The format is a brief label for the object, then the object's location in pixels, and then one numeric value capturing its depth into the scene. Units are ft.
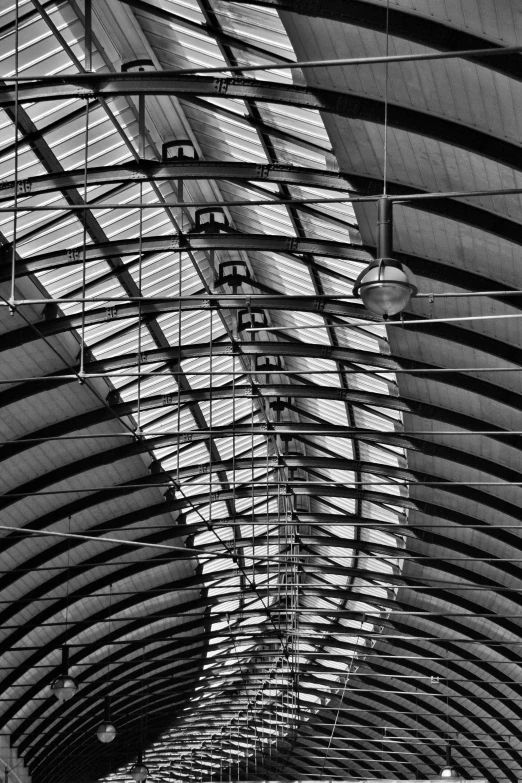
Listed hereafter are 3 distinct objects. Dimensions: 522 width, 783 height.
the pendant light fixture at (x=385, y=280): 44.42
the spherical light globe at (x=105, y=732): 153.07
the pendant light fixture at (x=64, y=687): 129.70
